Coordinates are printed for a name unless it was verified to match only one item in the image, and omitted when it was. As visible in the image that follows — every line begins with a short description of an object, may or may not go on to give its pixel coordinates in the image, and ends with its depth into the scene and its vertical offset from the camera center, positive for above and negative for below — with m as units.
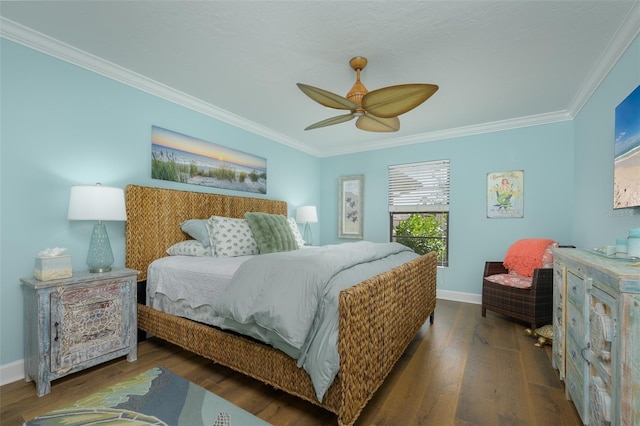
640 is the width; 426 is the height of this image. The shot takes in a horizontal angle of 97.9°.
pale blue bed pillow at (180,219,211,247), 2.79 -0.22
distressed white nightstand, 1.83 -0.83
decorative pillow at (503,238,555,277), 3.19 -0.51
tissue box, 1.88 -0.42
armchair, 2.82 -0.79
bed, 1.41 -0.76
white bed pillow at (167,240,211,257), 2.69 -0.40
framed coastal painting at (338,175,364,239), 4.91 +0.07
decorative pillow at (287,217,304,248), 3.26 -0.28
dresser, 1.04 -0.57
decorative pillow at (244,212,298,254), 2.83 -0.26
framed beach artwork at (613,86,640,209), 1.76 +0.40
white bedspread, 2.08 -0.56
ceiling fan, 1.89 +0.81
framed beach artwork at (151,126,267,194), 2.89 +0.54
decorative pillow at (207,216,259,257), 2.69 -0.29
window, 4.22 +0.07
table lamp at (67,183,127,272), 2.04 -0.03
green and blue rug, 1.57 -1.21
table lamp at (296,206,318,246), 4.50 -0.07
